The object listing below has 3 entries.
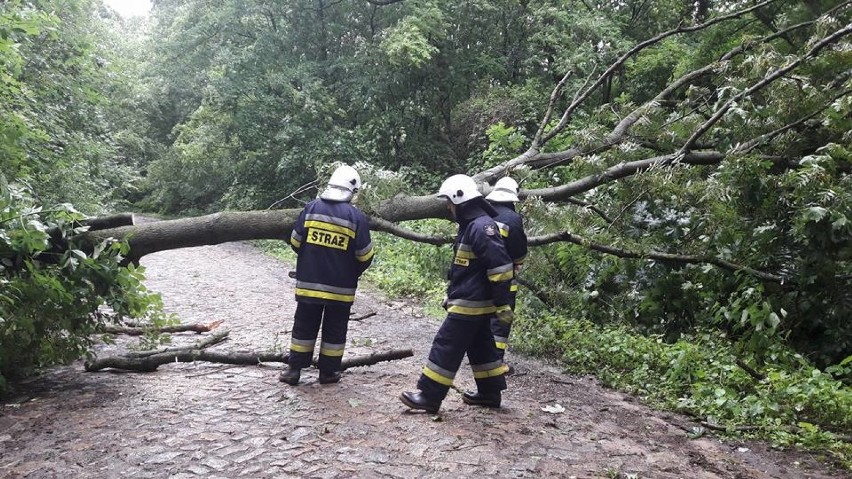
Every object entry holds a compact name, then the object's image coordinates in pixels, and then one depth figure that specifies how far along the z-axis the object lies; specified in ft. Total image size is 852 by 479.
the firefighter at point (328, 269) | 15.84
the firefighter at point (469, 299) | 14.01
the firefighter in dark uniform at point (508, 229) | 16.77
